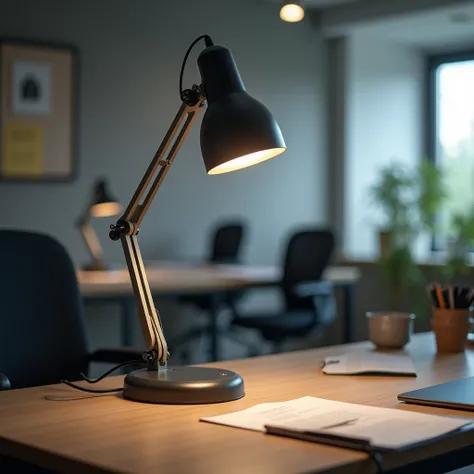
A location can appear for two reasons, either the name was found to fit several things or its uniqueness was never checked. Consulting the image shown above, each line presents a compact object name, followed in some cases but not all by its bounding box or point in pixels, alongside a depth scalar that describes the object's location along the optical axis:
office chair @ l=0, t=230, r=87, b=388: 2.04
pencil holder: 2.06
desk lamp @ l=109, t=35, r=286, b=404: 1.42
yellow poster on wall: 5.23
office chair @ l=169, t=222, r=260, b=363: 5.53
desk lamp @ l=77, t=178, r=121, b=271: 4.60
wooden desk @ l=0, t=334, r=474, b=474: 1.09
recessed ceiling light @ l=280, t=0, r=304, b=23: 2.48
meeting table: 4.02
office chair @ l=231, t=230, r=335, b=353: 4.73
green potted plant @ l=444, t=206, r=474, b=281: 5.68
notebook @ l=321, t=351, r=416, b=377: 1.76
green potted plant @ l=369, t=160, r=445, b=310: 5.96
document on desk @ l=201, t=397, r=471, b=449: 1.18
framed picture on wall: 5.24
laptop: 1.43
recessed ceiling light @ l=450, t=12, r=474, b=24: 6.05
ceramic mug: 2.09
